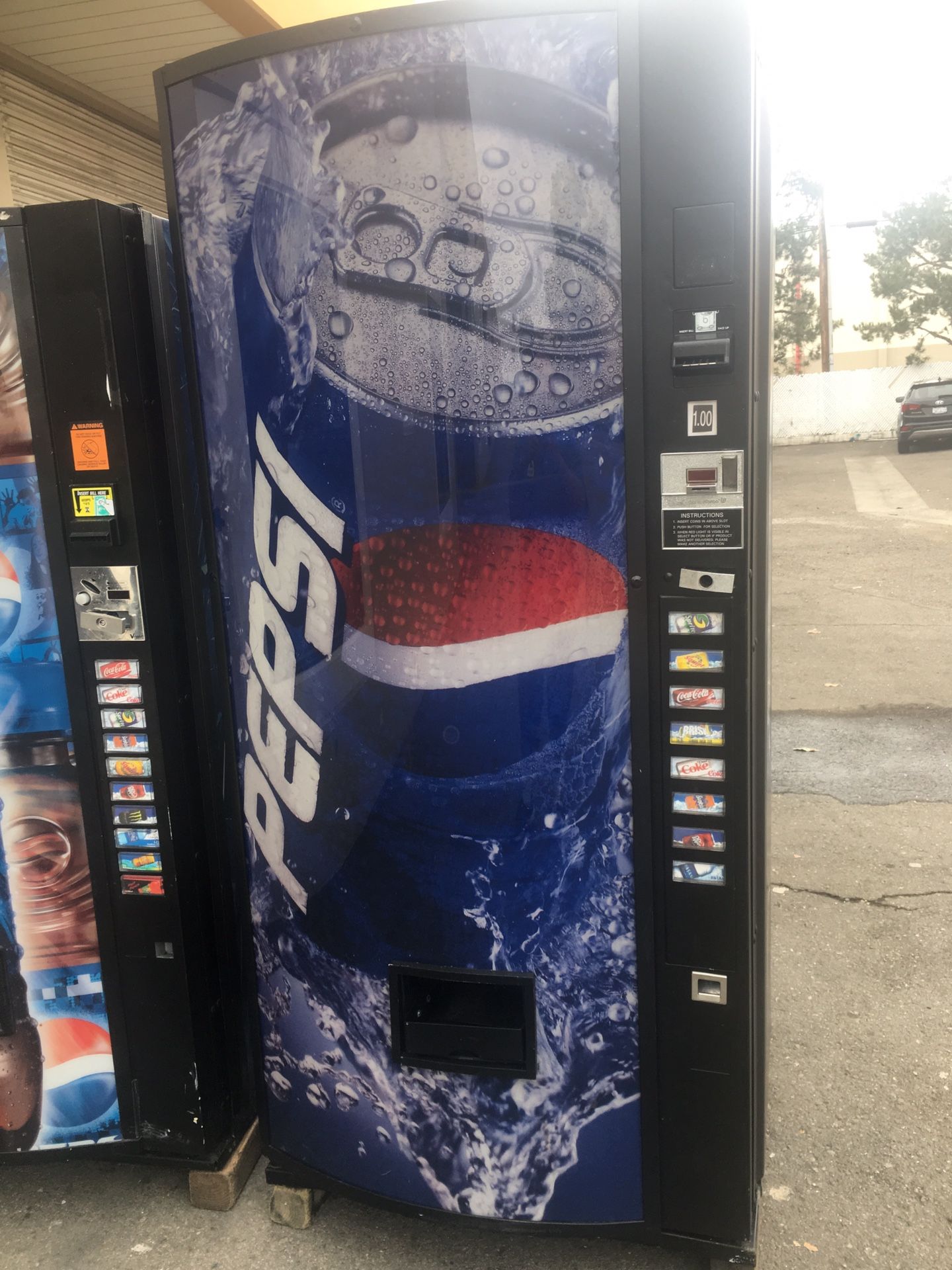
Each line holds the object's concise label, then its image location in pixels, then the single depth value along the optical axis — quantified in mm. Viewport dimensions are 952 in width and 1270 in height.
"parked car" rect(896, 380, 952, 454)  17938
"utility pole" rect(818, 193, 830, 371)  25219
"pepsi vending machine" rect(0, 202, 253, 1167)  1821
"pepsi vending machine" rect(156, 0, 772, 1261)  1500
